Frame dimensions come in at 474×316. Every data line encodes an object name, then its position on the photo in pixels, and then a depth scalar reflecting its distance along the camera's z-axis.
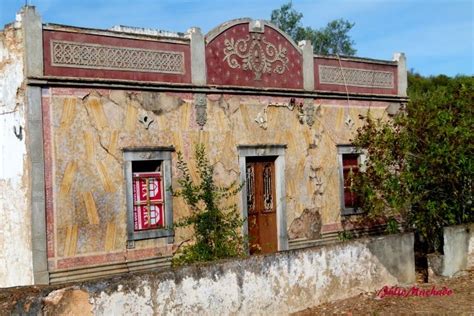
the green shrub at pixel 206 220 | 11.08
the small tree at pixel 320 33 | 36.44
